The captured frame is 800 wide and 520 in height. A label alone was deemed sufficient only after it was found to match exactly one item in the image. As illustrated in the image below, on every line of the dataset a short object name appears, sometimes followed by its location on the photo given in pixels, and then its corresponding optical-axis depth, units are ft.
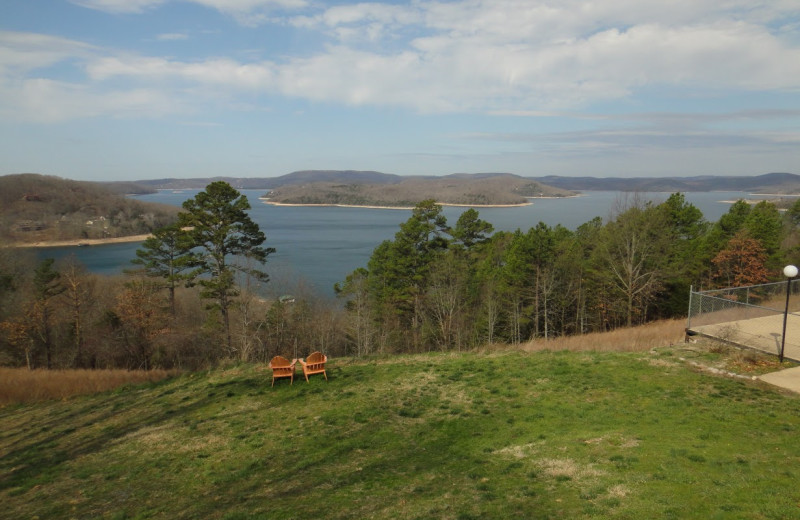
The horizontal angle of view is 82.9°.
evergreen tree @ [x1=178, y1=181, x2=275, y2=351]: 76.33
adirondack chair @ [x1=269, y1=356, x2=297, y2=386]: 37.81
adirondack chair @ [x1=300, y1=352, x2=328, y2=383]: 38.34
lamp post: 30.59
